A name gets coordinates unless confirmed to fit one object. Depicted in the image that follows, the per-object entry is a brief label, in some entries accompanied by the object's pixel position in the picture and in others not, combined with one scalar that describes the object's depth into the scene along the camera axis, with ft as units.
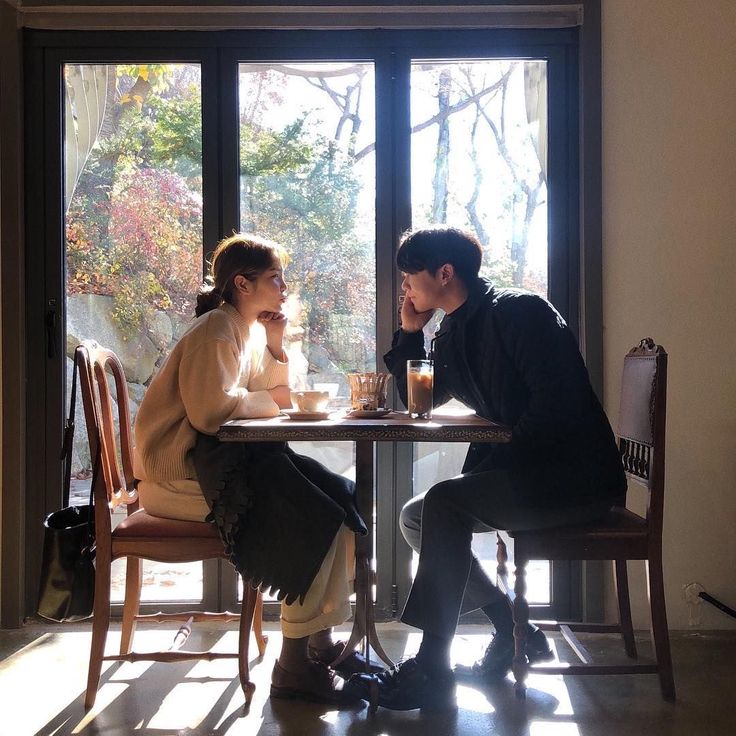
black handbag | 6.34
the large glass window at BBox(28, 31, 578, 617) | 9.06
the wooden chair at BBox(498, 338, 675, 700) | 6.59
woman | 6.37
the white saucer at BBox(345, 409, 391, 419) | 6.66
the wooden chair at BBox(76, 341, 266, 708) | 6.55
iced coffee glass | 6.63
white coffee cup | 6.73
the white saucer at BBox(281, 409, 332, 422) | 6.48
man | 6.43
